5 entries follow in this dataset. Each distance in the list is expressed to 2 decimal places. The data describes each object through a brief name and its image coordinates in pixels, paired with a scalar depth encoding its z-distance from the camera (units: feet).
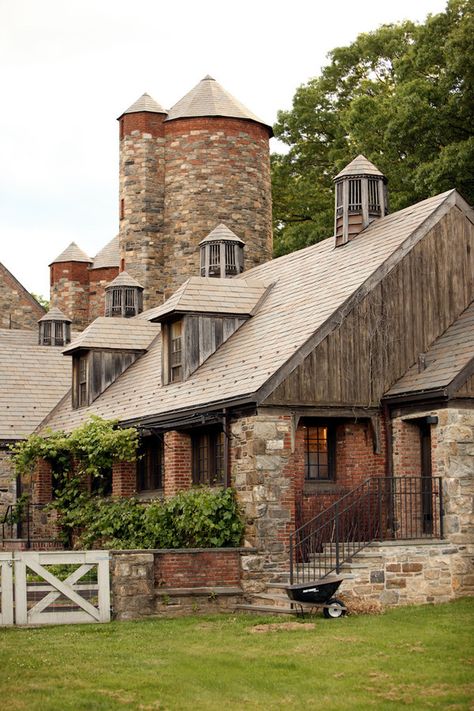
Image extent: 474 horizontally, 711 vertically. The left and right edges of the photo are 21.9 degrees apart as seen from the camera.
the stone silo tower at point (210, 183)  129.18
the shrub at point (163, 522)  69.46
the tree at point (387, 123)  110.11
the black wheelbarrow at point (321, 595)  59.47
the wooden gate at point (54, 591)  58.90
